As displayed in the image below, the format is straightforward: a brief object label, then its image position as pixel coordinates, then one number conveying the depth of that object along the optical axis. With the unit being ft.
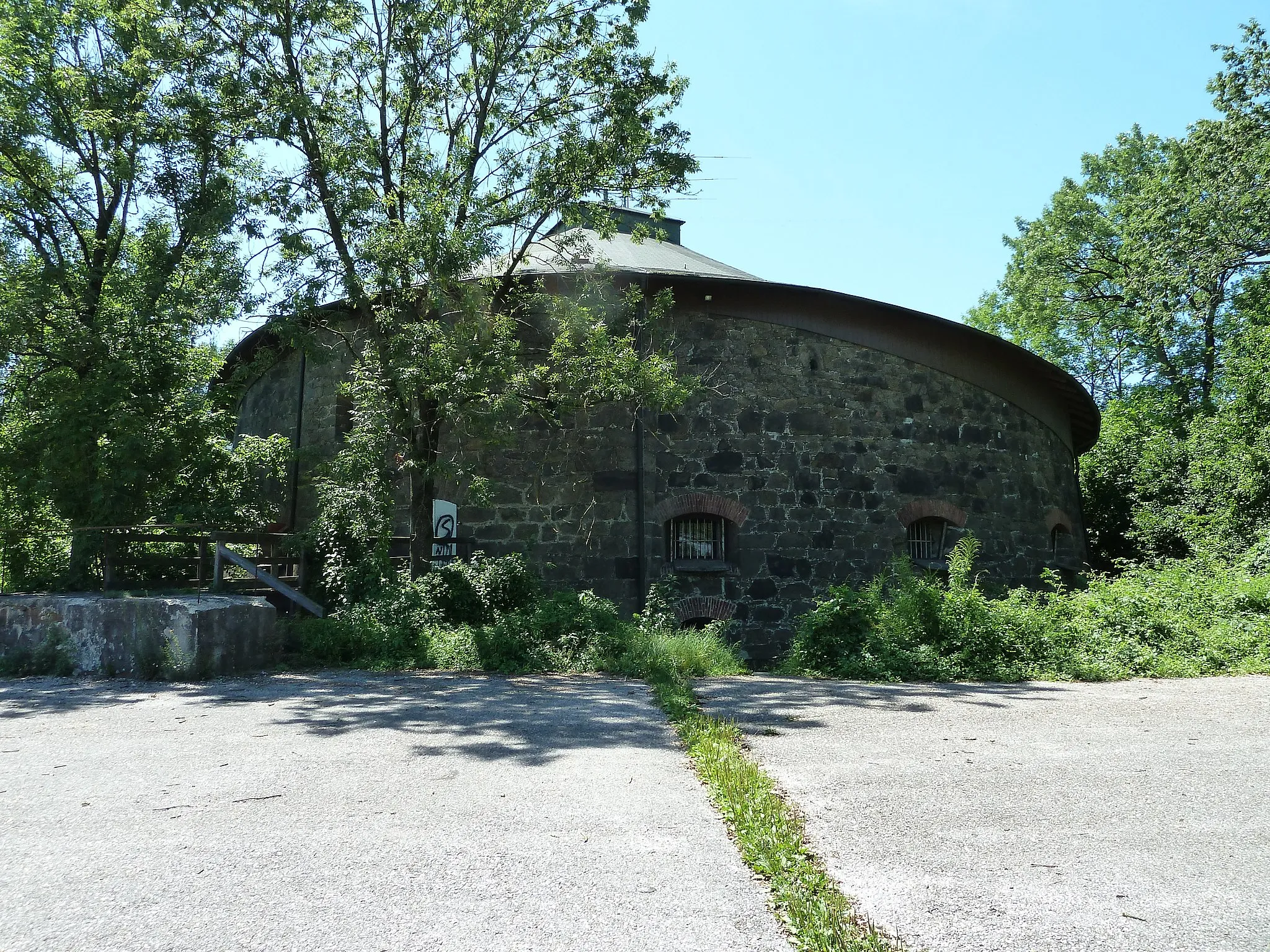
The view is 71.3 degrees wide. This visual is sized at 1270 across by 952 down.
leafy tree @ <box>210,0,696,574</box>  35.17
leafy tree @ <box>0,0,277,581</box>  37.11
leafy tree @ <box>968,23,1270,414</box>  56.18
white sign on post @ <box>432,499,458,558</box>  43.16
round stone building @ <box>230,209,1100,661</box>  43.04
